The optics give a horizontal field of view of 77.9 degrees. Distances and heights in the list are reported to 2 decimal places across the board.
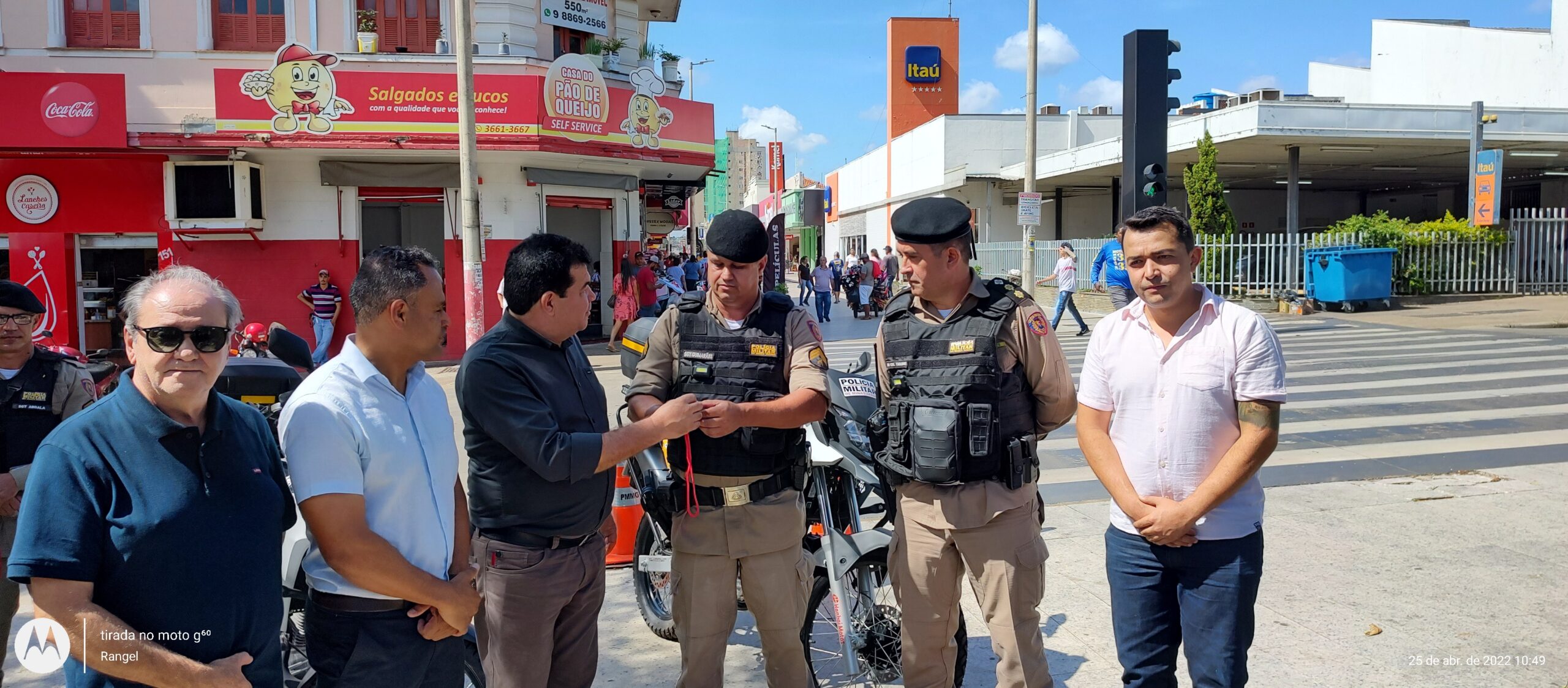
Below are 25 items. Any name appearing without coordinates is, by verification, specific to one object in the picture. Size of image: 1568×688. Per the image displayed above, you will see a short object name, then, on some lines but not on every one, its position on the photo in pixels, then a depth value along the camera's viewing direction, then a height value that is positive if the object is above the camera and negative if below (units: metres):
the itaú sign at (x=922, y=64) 42.38 +10.17
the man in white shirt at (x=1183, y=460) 2.80 -0.50
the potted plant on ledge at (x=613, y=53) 16.56 +4.32
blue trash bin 19.62 +0.31
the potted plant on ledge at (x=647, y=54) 17.83 +4.66
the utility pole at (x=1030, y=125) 17.22 +3.09
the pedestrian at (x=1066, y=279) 16.59 +0.26
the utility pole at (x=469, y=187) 10.87 +1.30
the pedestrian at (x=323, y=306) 14.59 -0.04
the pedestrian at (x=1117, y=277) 11.46 +0.20
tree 21.44 +2.19
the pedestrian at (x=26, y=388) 3.42 -0.30
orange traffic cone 5.07 -1.17
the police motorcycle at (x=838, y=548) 3.64 -1.01
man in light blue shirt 2.25 -0.46
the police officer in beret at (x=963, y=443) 3.17 -0.49
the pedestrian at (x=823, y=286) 22.45 +0.26
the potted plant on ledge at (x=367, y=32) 14.65 +4.15
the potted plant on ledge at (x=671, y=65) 19.45 +4.77
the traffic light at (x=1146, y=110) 8.38 +1.61
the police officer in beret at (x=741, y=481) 3.26 -0.63
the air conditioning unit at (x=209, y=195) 14.14 +1.61
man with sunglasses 1.89 -0.44
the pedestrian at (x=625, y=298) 15.66 +0.02
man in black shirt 2.72 -0.47
